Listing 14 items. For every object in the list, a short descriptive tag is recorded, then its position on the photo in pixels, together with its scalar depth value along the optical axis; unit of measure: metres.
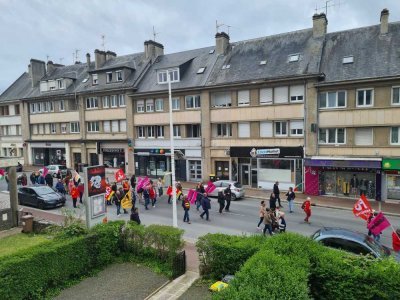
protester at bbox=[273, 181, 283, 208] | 21.01
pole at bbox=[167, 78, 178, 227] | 14.67
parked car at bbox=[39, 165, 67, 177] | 33.53
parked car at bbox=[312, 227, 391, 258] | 10.47
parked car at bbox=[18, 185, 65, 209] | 21.25
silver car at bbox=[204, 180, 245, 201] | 23.78
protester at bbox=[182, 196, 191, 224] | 17.41
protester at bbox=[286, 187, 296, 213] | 19.64
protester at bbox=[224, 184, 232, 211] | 20.09
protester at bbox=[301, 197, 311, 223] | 17.38
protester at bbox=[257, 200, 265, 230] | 15.32
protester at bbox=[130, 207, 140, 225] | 14.48
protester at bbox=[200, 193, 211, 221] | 17.93
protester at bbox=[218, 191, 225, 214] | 19.58
